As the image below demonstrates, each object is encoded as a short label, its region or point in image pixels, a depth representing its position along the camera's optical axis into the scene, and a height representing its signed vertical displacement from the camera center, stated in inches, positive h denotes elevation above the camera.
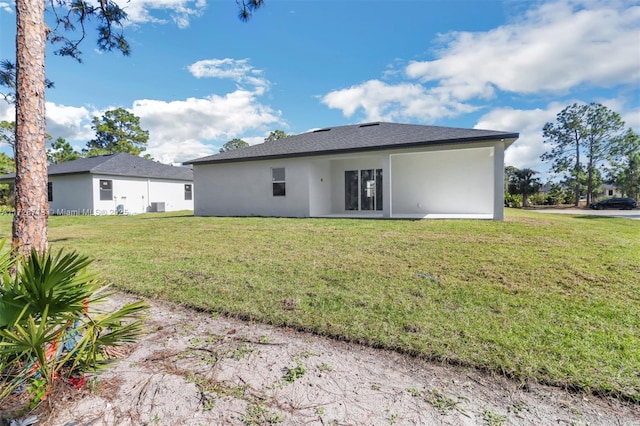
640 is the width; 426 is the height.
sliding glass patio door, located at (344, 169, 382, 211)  582.9 +27.3
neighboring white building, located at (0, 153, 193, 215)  810.8 +58.5
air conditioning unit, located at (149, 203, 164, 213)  927.8 -4.2
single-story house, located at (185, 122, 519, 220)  499.5 +48.6
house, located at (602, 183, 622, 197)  1944.4 +66.0
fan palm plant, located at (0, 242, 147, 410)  72.5 -29.1
